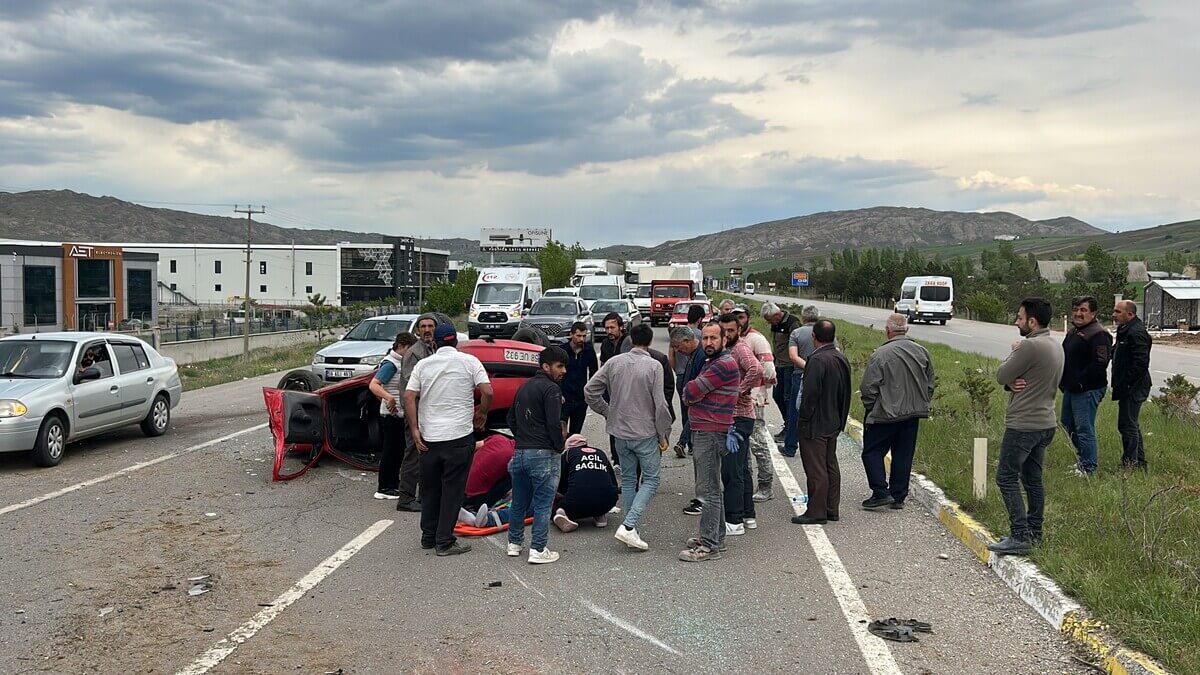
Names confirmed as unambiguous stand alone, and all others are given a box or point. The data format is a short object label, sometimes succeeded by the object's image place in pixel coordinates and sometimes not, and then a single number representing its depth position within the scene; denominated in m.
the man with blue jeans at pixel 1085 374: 8.98
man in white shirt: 7.11
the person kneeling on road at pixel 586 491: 7.93
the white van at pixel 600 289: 44.94
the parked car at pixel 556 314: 28.66
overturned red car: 10.16
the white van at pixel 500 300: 35.47
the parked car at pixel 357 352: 18.27
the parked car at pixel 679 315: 37.50
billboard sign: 184.62
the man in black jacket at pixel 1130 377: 9.16
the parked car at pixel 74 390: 10.45
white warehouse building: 119.69
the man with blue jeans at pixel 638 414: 7.25
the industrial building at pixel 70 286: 61.75
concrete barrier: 34.94
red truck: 47.69
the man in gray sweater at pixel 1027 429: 6.73
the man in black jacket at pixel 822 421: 8.09
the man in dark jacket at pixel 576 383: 9.78
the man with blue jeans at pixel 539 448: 6.97
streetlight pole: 35.56
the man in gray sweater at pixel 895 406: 8.43
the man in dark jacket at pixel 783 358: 11.41
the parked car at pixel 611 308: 36.59
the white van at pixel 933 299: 51.62
